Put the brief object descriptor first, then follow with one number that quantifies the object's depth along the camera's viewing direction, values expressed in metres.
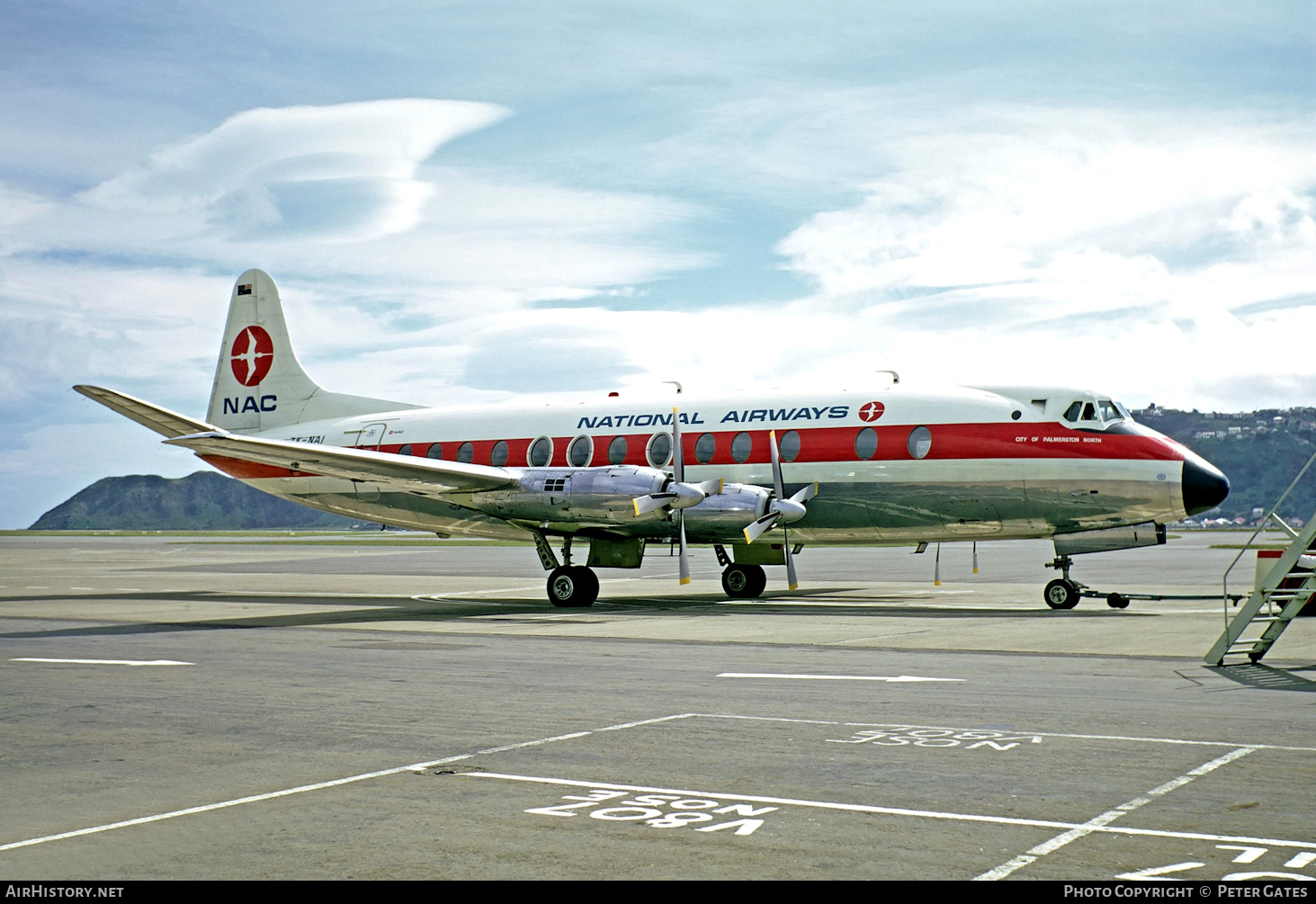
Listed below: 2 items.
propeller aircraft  22.84
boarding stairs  14.09
